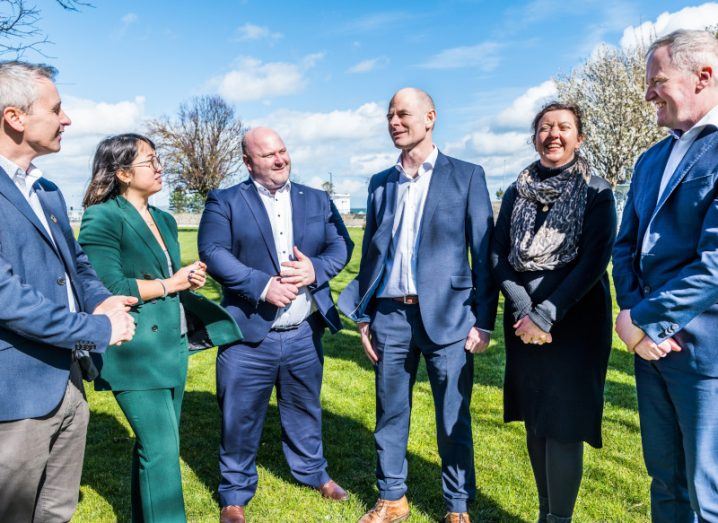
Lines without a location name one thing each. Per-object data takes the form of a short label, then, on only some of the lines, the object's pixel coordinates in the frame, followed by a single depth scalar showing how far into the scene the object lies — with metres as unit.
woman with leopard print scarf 3.01
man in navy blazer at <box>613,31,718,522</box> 2.38
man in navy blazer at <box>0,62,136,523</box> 2.34
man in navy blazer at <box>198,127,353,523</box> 3.92
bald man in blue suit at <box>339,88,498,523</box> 3.60
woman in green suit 3.23
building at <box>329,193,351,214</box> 117.16
